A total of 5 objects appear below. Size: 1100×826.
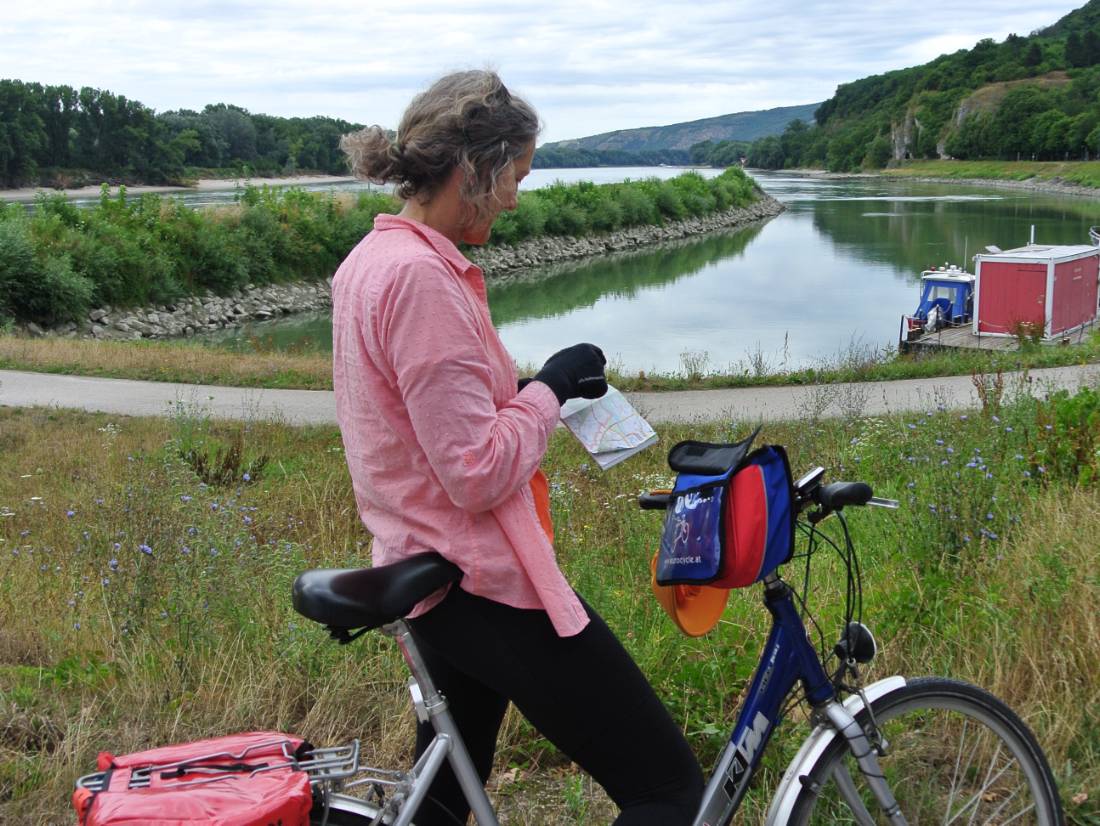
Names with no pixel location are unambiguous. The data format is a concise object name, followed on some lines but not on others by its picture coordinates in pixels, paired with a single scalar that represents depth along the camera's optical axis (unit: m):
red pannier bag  1.75
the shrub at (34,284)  29.19
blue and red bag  2.07
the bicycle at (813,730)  2.01
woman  1.93
